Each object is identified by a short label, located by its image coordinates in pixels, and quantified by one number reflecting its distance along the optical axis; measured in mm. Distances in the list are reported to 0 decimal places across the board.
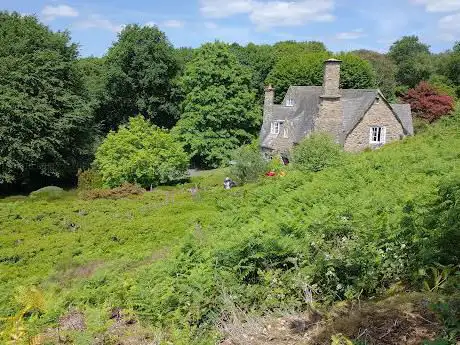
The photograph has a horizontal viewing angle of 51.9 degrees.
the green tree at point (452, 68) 57562
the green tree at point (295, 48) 61659
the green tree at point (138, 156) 32406
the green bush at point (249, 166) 28156
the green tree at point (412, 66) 59875
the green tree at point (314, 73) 52875
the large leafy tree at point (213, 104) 42344
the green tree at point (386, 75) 58031
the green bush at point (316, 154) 21844
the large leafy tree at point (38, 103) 33594
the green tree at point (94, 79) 42128
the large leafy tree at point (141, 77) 44281
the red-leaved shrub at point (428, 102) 47525
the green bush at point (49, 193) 32319
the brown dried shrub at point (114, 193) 28219
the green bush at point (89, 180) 35656
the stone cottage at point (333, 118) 30516
